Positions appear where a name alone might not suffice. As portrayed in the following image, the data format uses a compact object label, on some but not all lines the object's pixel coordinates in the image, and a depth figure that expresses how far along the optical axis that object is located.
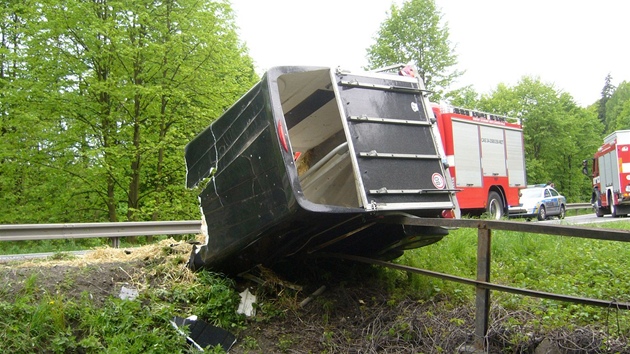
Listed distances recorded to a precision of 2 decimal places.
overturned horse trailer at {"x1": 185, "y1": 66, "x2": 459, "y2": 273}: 4.23
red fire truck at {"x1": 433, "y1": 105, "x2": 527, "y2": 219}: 12.34
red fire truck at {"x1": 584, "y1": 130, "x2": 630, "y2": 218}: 17.03
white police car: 20.88
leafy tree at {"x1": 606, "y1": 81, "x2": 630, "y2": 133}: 49.69
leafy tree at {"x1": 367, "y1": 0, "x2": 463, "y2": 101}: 27.12
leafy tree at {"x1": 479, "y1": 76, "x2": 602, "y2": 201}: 39.41
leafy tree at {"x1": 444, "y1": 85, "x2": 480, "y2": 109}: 26.72
